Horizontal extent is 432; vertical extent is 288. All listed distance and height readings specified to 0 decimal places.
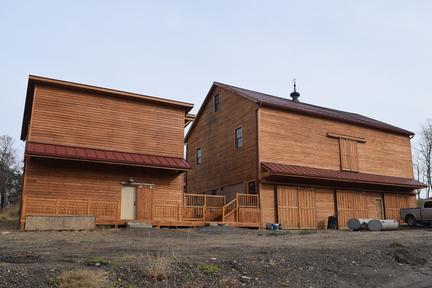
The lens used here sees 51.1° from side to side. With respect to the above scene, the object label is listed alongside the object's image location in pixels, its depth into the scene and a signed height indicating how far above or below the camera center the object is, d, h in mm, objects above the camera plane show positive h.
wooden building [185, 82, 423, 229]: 26234 +4498
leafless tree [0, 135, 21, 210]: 58656 +7571
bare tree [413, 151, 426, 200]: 61500 +8123
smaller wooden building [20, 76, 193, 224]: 21141 +3701
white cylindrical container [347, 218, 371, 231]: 26000 +411
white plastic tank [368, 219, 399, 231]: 25547 +295
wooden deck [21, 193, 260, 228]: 20422 +979
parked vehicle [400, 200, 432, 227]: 29641 +1034
